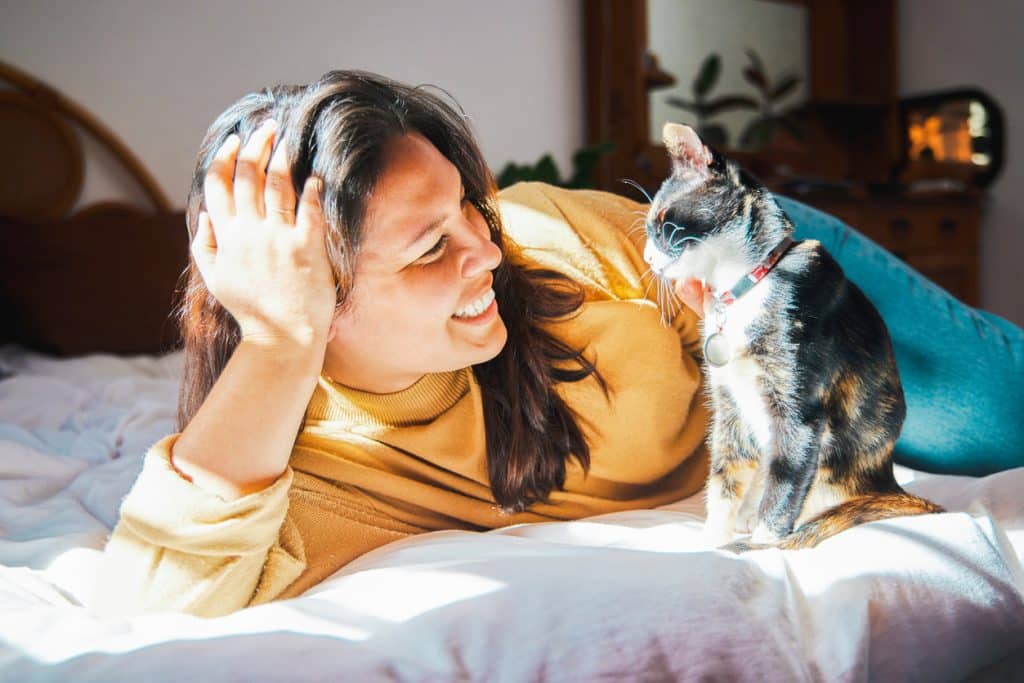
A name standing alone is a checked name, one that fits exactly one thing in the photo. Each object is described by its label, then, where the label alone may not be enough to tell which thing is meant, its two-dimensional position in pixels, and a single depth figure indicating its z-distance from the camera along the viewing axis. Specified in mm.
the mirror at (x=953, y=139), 3309
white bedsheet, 461
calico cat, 546
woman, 611
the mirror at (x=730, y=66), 3008
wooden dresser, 2902
